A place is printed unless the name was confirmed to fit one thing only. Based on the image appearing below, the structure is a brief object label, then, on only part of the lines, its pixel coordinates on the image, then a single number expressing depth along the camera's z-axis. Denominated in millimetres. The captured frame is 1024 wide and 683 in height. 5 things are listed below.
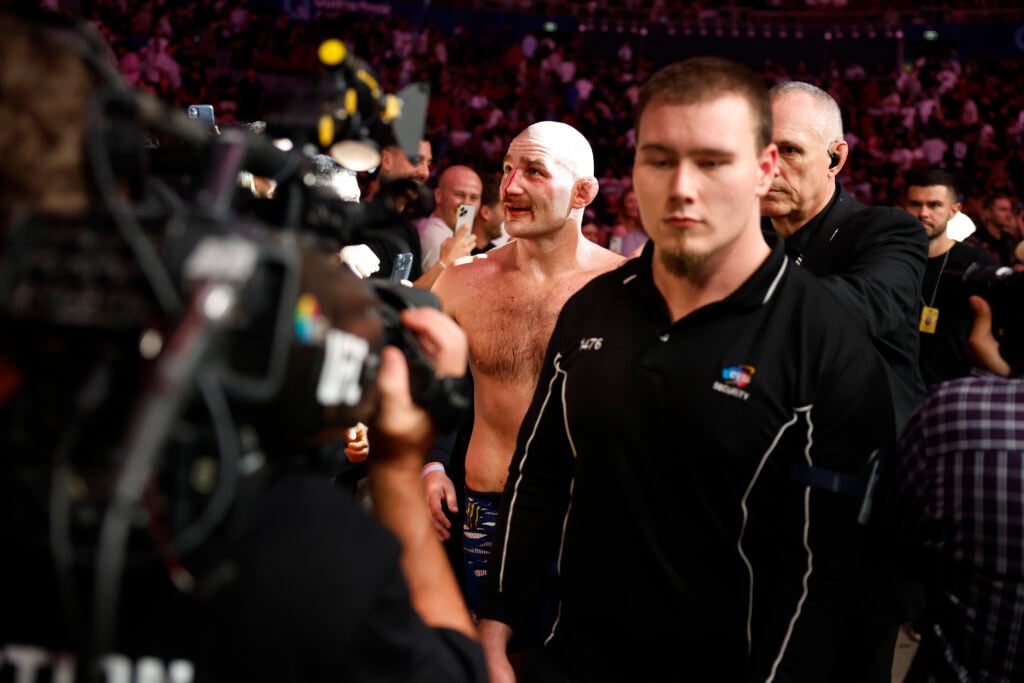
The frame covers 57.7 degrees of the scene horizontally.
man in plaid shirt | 1551
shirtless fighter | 3158
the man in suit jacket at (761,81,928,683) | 1972
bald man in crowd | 5660
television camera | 820
